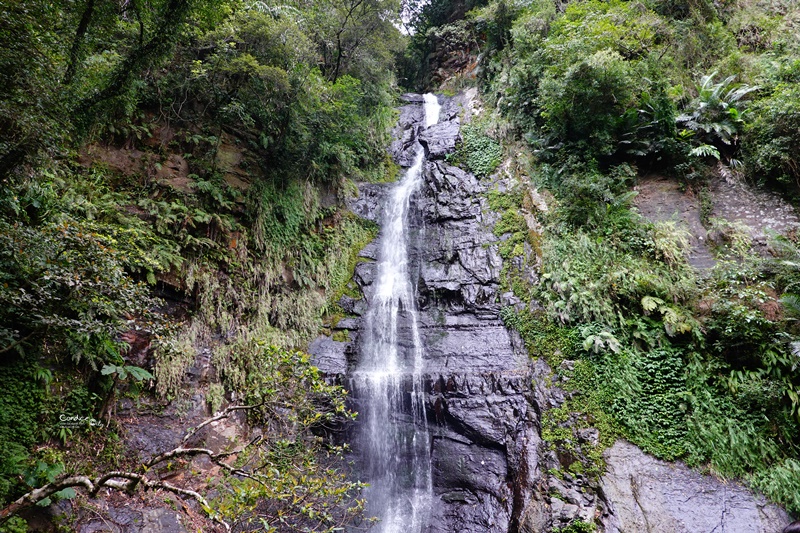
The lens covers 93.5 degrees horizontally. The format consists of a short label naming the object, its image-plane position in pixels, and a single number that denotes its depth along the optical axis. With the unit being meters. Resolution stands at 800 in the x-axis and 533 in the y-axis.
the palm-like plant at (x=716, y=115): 9.67
